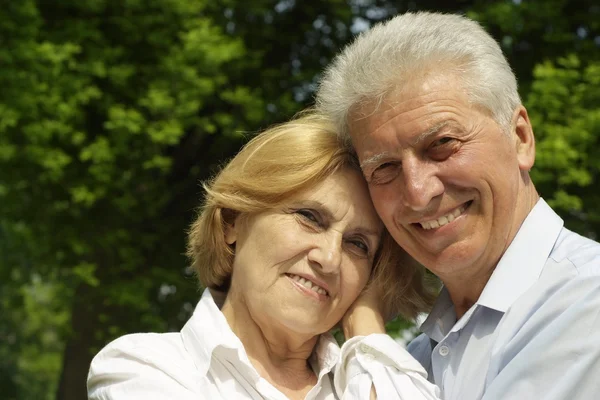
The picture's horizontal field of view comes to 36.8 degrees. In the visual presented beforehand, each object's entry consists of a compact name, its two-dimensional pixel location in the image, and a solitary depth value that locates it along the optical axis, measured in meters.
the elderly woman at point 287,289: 3.06
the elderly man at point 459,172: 2.96
